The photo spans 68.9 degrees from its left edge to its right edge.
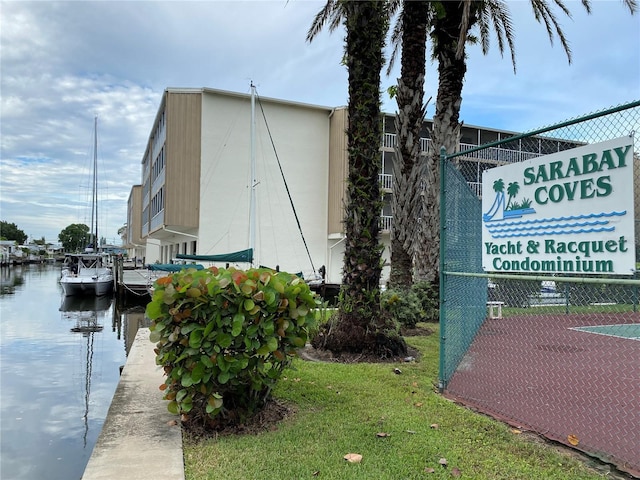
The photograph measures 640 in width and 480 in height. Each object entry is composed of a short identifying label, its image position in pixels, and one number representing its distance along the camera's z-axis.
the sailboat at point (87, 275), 30.64
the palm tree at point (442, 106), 11.76
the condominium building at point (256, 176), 26.19
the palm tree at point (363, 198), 7.45
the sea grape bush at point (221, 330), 4.03
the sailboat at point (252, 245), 21.60
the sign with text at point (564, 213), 3.68
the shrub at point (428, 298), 11.36
